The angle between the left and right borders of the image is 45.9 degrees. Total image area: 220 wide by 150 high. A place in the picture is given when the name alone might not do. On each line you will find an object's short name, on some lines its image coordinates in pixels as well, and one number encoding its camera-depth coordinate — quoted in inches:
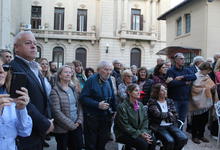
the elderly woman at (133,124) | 184.7
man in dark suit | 107.0
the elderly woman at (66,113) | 168.5
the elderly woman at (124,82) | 225.7
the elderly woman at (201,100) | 247.6
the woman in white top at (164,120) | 197.3
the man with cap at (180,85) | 235.3
